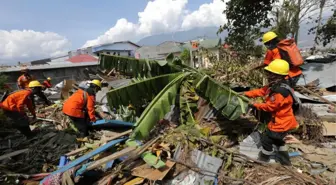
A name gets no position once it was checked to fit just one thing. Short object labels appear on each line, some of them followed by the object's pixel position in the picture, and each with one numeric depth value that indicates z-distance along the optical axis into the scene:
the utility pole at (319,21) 15.92
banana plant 4.26
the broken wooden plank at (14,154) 4.52
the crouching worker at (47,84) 10.80
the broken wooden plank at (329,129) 5.02
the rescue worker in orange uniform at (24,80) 8.97
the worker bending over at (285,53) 4.59
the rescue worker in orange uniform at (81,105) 5.36
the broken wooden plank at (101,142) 4.88
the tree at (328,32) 13.68
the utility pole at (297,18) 12.99
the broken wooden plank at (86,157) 4.03
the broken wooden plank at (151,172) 3.82
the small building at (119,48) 36.12
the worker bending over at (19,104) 5.47
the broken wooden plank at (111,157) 3.91
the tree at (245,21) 10.46
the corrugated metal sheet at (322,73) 8.41
